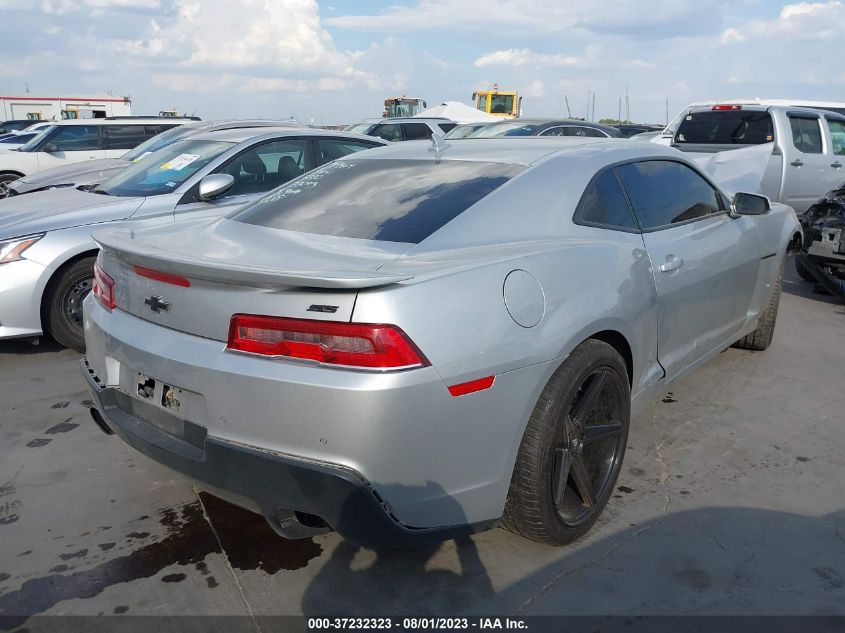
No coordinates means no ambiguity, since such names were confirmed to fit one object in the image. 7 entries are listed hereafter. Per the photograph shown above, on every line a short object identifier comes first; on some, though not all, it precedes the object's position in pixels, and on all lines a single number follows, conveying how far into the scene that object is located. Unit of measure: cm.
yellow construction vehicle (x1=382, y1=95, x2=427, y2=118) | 2620
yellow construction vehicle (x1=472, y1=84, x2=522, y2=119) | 2703
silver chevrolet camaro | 215
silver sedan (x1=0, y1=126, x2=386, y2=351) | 491
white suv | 1288
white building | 3262
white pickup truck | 912
